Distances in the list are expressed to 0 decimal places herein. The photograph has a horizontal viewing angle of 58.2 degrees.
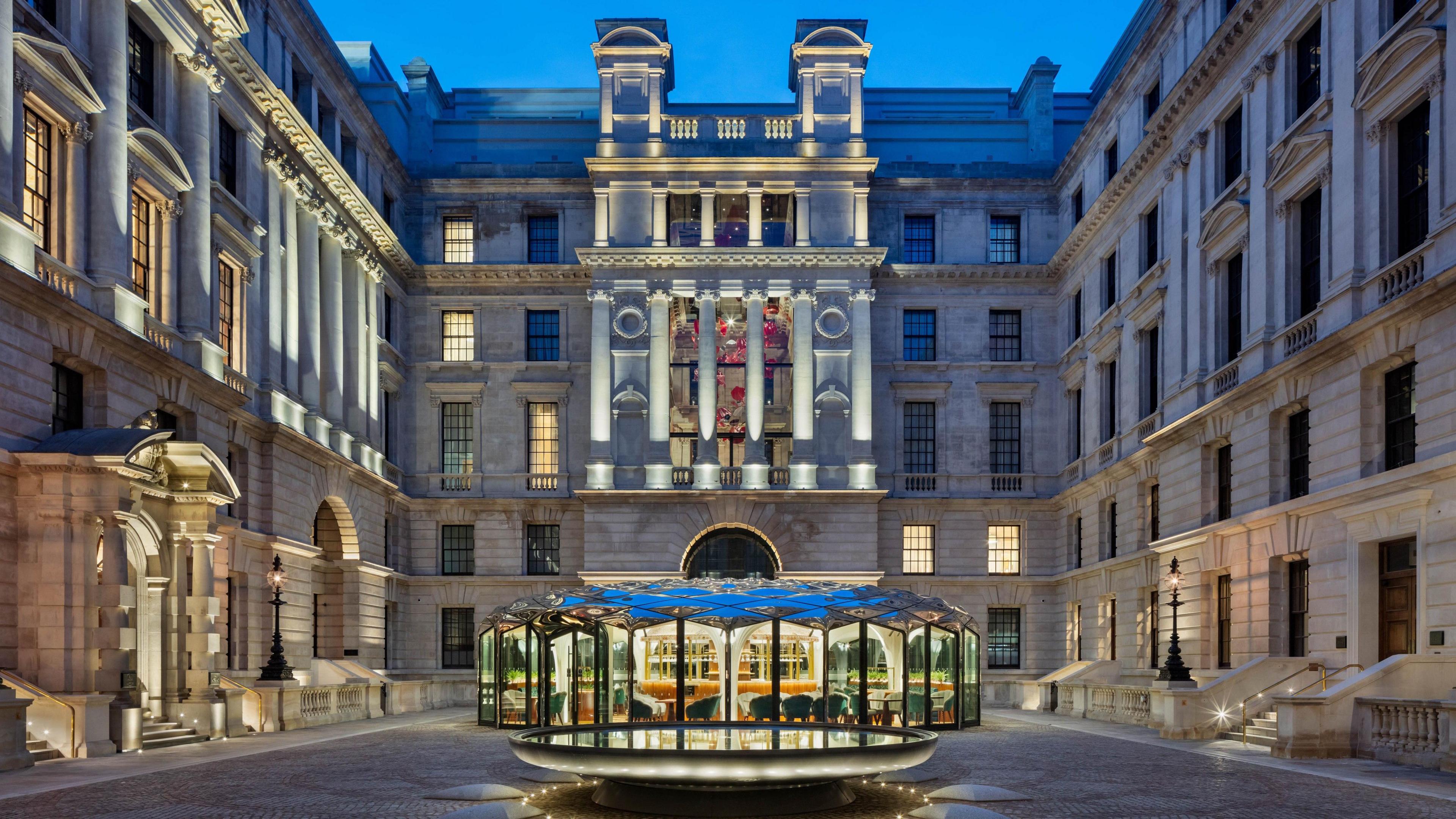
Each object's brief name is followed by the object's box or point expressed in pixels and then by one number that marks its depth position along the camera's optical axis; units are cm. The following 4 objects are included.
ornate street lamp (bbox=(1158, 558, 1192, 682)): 2892
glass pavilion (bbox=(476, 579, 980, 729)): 3033
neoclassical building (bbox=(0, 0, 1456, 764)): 2416
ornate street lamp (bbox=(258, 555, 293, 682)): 3109
